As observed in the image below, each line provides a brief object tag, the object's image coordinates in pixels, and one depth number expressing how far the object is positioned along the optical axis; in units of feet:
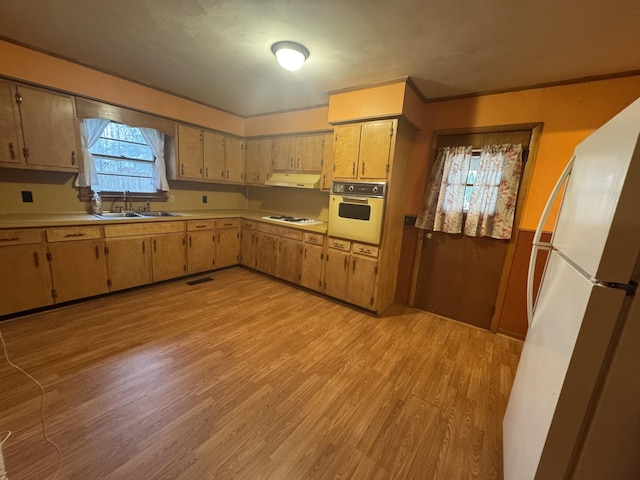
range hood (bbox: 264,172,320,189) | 12.34
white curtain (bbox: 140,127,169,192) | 12.02
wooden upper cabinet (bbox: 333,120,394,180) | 9.18
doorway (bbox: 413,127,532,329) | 9.18
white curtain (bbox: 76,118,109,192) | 10.02
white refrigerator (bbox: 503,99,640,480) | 2.31
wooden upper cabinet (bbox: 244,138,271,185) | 14.35
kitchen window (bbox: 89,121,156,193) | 10.95
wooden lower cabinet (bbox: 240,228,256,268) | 14.06
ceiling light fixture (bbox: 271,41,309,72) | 7.04
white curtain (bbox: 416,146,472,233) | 9.50
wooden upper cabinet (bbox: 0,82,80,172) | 8.17
